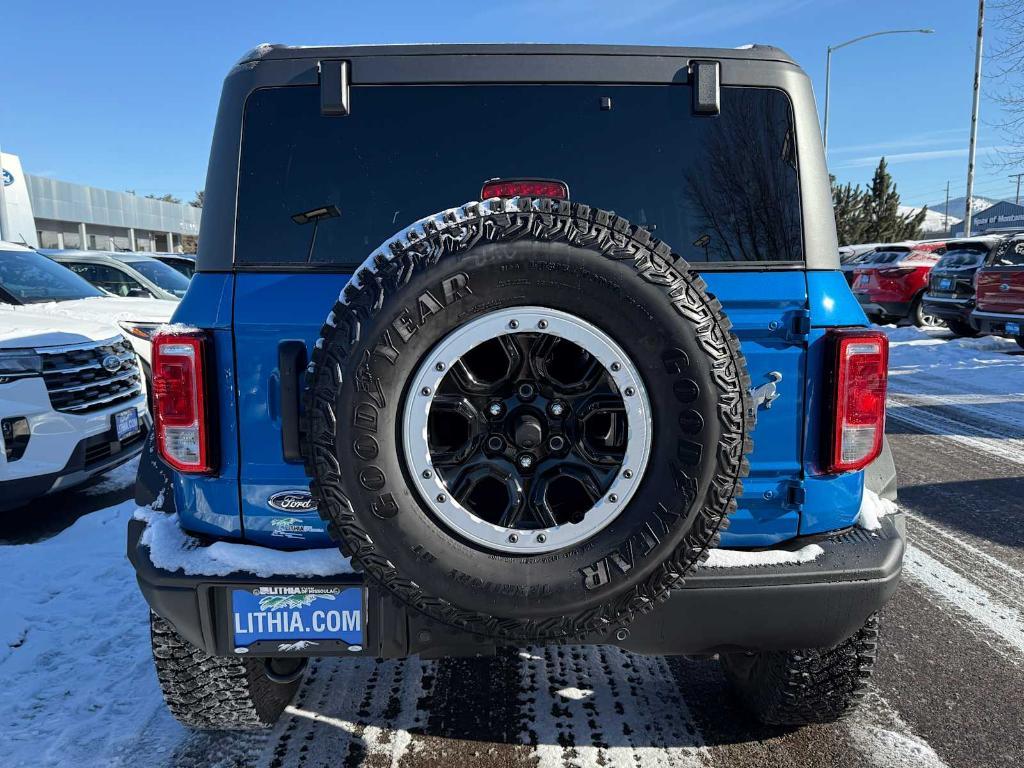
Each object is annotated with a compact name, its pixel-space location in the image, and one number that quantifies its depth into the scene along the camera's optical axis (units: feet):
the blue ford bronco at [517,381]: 5.51
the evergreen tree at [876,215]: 129.18
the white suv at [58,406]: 13.67
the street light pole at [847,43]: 68.52
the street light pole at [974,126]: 60.51
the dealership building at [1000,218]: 123.85
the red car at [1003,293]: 34.12
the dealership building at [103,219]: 116.04
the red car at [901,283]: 49.52
